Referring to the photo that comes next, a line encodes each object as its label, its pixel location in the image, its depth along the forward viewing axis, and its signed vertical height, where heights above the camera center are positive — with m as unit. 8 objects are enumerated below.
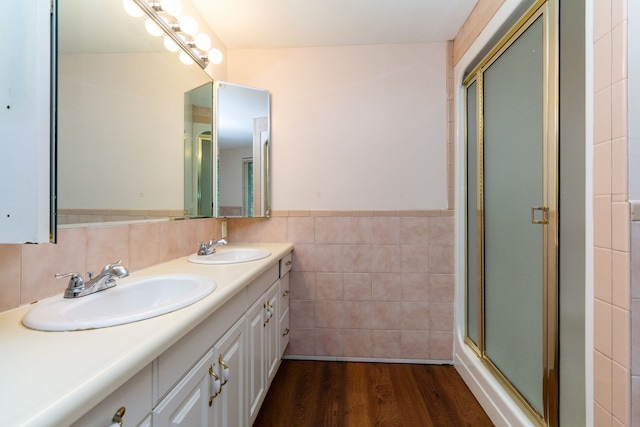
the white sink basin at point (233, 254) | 1.55 -0.25
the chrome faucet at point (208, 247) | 1.62 -0.20
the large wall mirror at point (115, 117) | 0.99 +0.41
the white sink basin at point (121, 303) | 0.68 -0.27
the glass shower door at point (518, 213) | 1.17 +0.00
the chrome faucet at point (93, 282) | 0.88 -0.22
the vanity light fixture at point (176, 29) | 1.32 +0.96
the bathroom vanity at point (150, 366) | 0.45 -0.29
